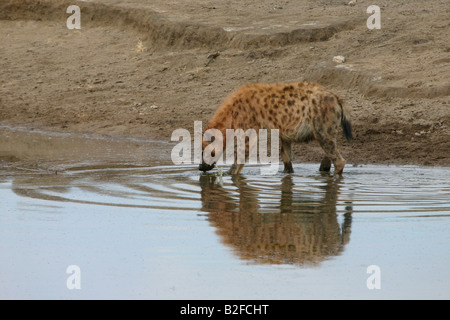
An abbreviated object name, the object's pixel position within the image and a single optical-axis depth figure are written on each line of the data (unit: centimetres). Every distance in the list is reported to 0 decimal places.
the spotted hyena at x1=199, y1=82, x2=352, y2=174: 1737
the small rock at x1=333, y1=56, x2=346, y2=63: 2472
